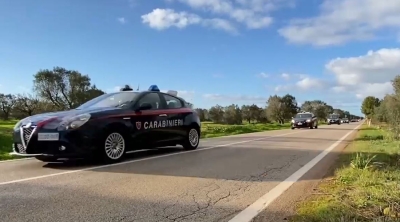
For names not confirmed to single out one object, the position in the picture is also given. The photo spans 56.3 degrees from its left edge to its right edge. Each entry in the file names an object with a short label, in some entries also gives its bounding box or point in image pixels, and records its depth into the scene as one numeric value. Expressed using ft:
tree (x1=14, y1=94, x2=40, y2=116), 161.16
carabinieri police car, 22.91
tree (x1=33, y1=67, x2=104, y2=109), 181.68
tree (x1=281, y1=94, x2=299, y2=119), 282.36
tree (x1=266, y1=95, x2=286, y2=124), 277.03
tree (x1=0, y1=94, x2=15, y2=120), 190.80
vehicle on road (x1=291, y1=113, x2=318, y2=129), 109.30
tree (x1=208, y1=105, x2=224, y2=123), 280.55
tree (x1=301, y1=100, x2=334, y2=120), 368.83
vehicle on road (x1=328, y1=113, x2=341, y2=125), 196.75
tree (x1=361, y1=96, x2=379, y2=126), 276.62
